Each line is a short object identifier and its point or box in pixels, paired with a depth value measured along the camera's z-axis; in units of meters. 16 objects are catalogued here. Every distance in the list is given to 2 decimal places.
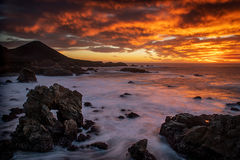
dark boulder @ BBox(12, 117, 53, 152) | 5.16
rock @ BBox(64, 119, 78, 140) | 5.95
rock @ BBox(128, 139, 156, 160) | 5.02
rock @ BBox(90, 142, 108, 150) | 5.87
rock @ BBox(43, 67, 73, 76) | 33.66
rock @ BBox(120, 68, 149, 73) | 56.06
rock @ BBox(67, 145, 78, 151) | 5.52
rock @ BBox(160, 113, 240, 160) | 4.38
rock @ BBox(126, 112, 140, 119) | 9.49
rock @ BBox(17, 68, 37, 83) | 21.28
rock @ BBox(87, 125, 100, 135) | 7.05
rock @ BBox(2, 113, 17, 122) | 7.86
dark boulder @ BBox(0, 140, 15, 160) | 4.73
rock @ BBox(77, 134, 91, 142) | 6.13
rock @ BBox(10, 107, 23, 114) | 8.90
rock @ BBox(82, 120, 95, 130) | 7.39
